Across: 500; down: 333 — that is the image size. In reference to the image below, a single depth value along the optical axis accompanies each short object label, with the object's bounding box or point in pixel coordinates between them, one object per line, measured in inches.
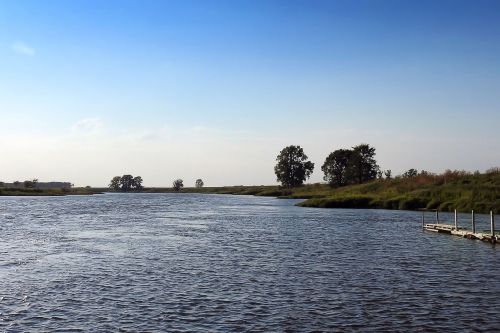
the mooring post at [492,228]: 1894.9
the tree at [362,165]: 6998.0
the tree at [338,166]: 7495.1
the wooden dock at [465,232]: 1902.6
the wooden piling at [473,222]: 2079.2
